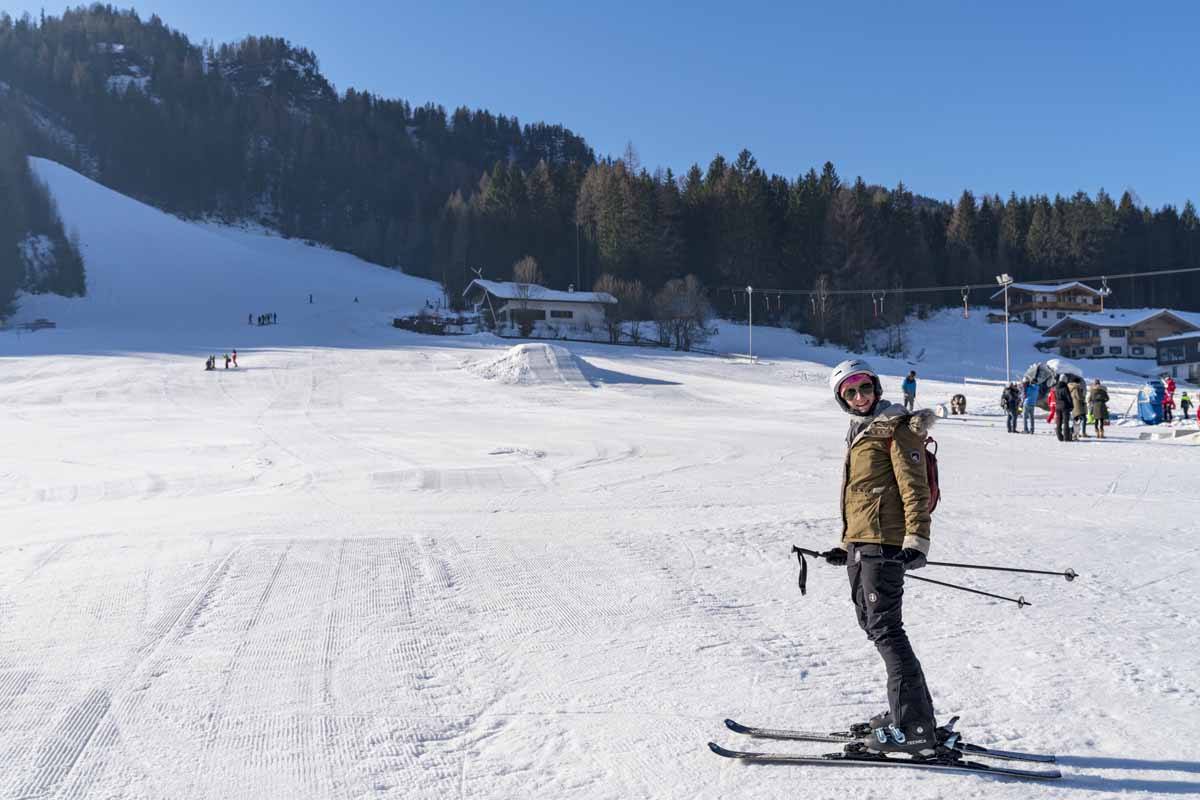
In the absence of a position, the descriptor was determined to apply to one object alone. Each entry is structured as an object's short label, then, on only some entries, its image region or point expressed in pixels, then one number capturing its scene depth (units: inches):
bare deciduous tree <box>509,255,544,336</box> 2289.0
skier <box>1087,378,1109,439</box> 683.4
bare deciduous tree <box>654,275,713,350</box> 2133.4
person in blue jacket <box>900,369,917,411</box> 915.2
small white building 2333.9
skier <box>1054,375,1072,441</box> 639.1
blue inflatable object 845.2
